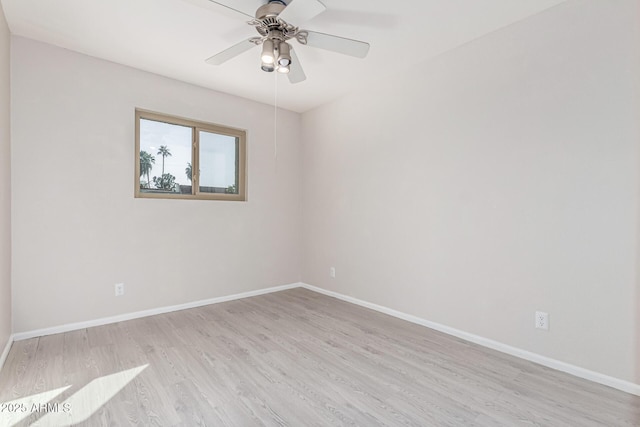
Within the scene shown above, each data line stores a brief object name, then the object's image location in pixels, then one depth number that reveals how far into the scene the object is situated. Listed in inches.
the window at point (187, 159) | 129.5
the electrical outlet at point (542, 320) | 88.8
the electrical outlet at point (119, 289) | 119.9
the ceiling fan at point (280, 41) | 78.7
